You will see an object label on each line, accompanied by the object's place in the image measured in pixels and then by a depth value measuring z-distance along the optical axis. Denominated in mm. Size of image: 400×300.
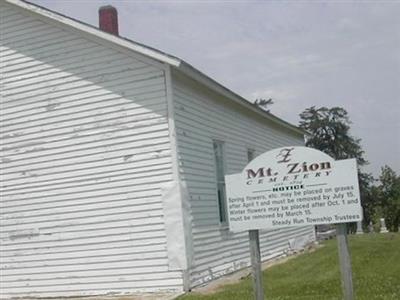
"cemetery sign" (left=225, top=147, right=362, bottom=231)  6828
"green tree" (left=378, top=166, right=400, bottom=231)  37188
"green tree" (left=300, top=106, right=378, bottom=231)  48406
